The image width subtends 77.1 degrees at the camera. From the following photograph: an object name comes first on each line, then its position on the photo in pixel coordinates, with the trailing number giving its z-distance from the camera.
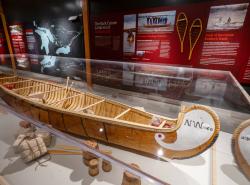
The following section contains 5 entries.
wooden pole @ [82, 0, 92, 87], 3.87
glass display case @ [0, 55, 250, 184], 1.56
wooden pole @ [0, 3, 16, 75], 6.21
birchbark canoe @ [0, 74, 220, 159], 1.57
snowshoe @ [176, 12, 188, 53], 2.77
